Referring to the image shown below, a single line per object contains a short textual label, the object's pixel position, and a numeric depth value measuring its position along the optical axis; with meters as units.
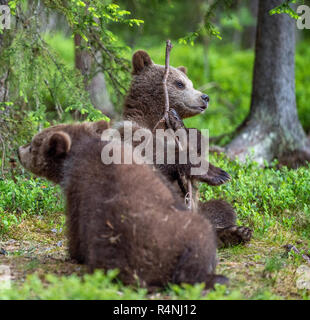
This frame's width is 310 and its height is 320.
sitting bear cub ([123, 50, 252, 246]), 11.32
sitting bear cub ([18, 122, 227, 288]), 8.23
